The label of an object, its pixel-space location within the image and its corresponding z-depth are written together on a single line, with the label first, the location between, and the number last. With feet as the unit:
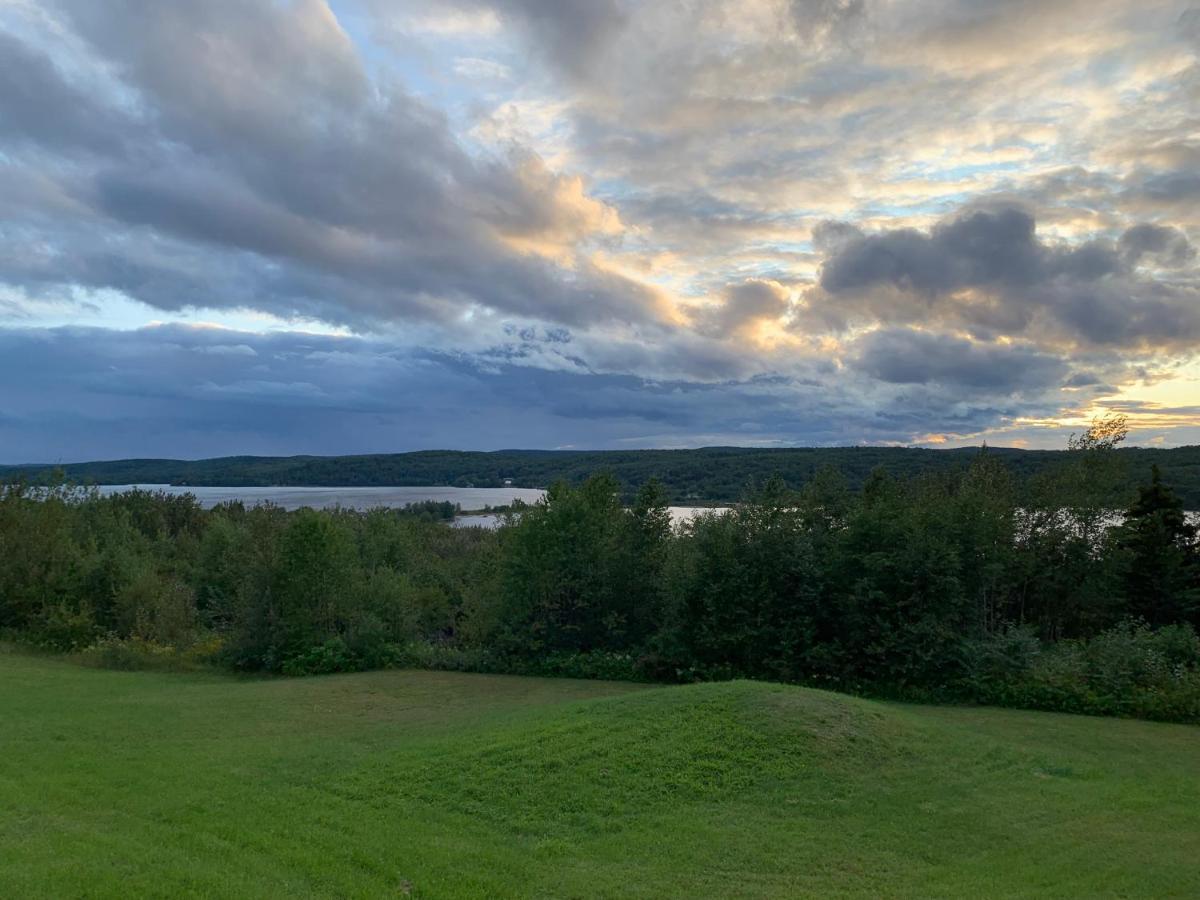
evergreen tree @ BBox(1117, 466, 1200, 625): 99.45
